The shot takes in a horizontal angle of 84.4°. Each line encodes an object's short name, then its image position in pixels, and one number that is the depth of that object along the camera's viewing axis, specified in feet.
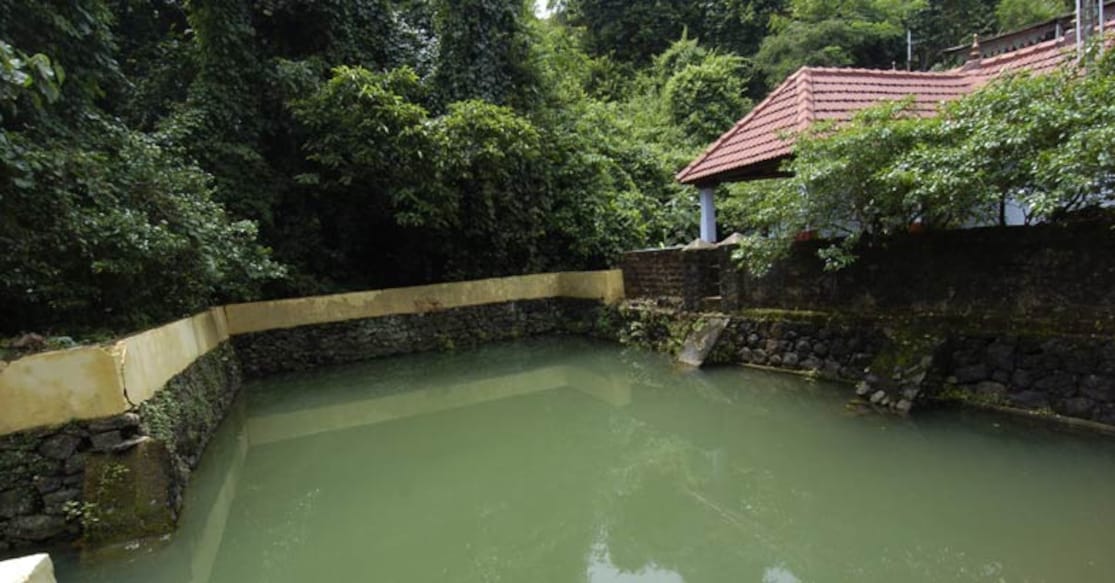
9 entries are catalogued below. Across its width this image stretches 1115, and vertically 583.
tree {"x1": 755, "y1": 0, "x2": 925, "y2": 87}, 57.13
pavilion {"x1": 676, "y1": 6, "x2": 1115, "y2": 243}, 24.09
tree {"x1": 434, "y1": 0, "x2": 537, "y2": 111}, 33.63
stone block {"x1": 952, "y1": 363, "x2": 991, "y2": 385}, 15.76
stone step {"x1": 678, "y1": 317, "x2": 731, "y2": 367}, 23.35
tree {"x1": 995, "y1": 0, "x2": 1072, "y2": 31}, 54.85
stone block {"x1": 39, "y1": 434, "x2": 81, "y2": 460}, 11.53
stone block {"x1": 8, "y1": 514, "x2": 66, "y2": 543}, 11.27
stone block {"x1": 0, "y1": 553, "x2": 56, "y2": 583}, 4.84
